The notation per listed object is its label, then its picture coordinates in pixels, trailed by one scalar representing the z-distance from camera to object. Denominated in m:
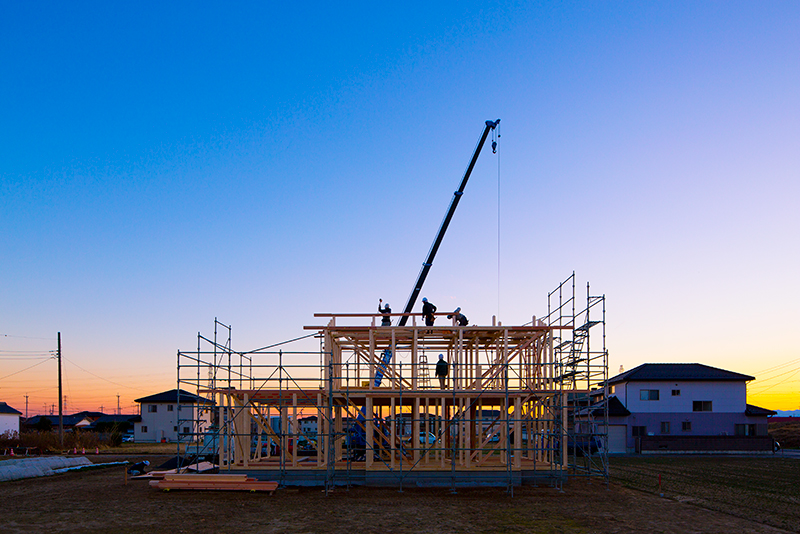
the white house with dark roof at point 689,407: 46.62
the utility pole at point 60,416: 45.87
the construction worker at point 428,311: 23.53
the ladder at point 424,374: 24.14
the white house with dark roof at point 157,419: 68.06
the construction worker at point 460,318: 23.39
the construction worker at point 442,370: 23.51
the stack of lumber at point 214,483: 19.80
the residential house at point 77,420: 87.89
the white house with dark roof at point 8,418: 65.75
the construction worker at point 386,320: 23.45
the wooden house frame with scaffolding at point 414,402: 21.47
